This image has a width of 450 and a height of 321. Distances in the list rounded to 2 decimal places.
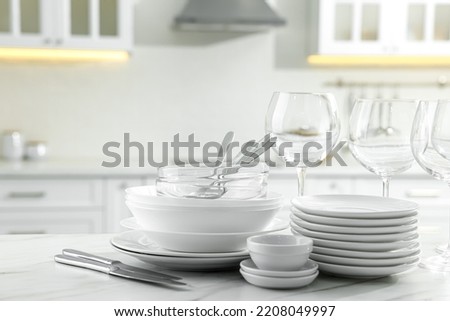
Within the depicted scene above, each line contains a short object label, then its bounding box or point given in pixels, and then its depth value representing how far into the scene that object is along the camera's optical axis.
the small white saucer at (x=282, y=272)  1.54
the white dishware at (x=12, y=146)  4.20
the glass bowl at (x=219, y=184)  1.62
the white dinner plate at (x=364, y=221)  1.58
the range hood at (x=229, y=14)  4.04
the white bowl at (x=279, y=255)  1.54
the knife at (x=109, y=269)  1.56
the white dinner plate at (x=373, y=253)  1.58
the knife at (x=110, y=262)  1.58
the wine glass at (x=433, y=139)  1.61
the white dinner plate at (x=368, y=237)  1.58
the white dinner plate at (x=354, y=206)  1.58
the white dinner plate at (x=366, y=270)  1.58
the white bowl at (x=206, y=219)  1.59
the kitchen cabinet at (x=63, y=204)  3.70
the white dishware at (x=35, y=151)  4.17
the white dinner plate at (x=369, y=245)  1.58
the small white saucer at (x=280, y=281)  1.54
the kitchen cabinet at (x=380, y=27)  4.16
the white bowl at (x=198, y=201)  1.59
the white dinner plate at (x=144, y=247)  1.60
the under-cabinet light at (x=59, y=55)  4.19
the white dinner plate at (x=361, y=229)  1.58
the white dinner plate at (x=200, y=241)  1.60
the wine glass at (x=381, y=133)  1.68
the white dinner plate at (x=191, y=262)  1.60
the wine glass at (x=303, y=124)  1.68
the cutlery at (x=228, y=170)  1.62
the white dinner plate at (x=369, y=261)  1.58
